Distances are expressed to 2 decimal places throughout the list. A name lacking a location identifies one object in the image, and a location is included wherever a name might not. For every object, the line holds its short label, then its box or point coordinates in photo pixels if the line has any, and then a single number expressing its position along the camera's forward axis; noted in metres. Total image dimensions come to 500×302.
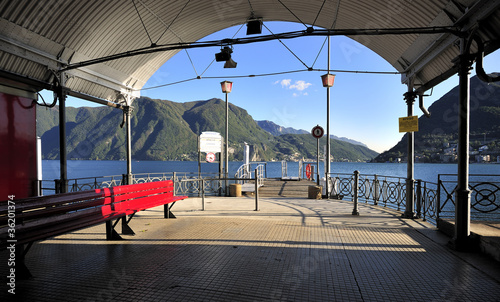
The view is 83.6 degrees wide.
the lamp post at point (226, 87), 13.27
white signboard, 13.34
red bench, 3.39
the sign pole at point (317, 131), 13.07
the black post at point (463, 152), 5.02
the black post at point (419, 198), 7.37
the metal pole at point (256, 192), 8.48
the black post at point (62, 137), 8.34
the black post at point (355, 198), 7.65
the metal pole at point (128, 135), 11.55
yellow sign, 7.27
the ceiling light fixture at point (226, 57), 7.41
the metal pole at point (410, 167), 7.45
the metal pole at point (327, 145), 11.65
